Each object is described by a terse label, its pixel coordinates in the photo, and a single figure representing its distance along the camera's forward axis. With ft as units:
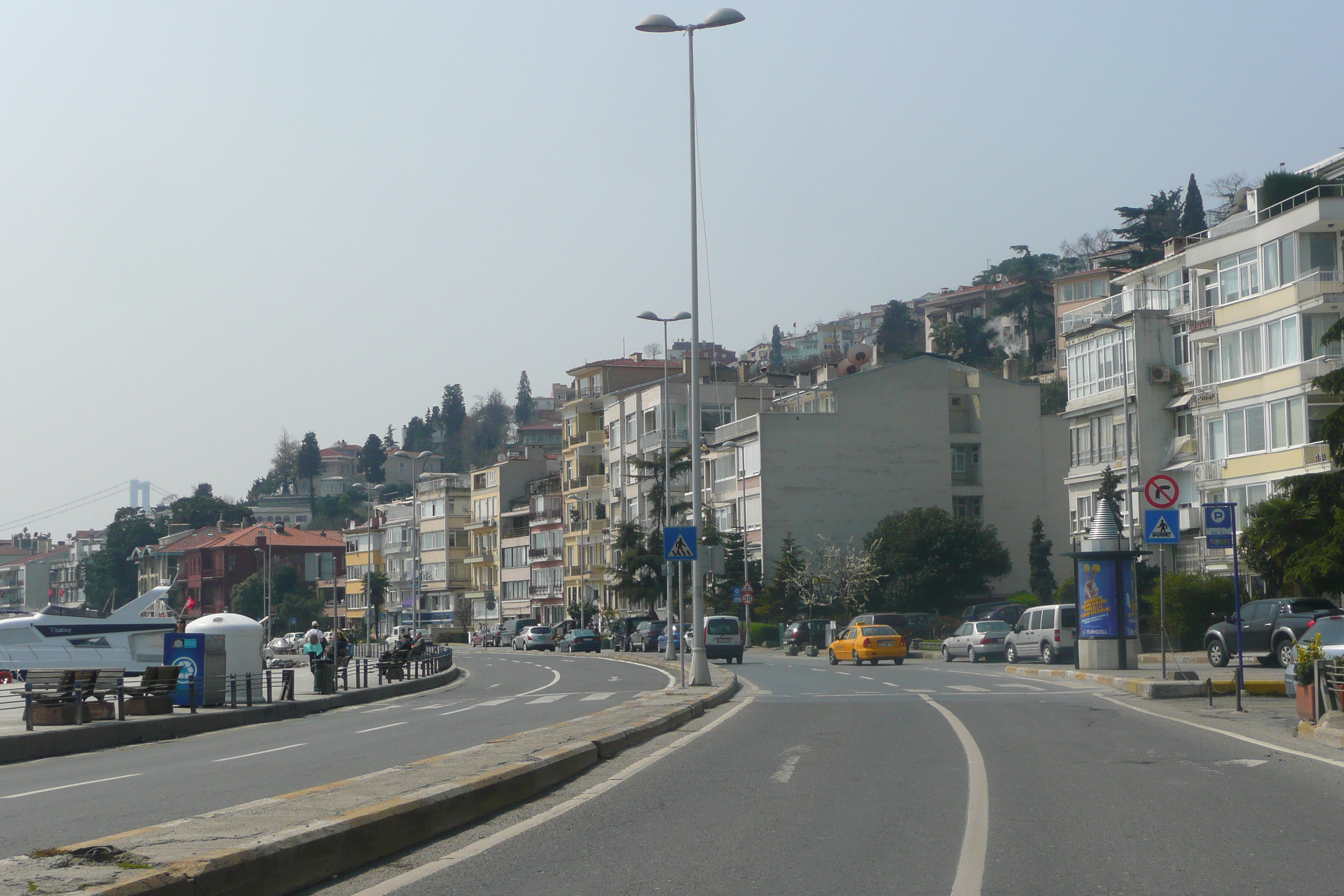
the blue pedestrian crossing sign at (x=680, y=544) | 88.43
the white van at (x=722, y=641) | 163.43
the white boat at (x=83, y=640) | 182.91
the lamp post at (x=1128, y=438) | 185.06
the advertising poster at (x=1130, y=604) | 107.96
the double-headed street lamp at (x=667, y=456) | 190.60
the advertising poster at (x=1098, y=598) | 108.37
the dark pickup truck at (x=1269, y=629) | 109.40
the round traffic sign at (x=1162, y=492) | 73.87
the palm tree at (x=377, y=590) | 460.96
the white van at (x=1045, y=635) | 136.36
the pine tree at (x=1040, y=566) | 245.65
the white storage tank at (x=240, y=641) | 99.76
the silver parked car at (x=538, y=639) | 276.41
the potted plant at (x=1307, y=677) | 55.67
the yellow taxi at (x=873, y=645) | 150.92
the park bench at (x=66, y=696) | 72.95
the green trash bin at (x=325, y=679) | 110.01
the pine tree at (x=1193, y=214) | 401.70
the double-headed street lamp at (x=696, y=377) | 89.35
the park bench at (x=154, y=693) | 81.30
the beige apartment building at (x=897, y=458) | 258.98
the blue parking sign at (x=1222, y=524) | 67.46
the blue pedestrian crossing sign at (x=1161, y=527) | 74.08
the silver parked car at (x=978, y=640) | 157.17
